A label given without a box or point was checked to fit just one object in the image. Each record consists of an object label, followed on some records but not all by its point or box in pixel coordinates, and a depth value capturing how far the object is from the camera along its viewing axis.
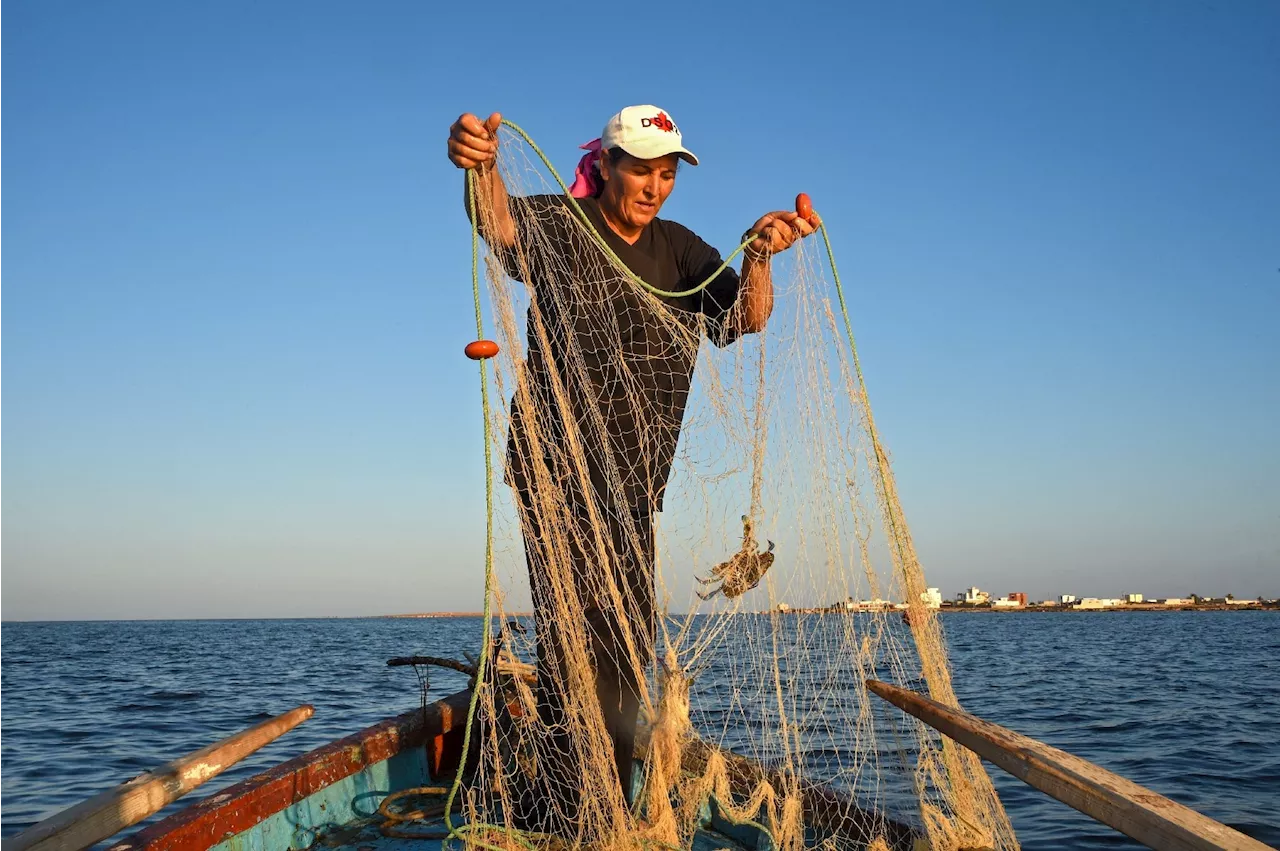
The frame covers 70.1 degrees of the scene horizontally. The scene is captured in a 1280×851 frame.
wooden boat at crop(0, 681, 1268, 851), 1.93
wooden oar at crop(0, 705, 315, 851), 1.78
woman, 3.02
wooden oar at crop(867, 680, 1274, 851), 1.83
